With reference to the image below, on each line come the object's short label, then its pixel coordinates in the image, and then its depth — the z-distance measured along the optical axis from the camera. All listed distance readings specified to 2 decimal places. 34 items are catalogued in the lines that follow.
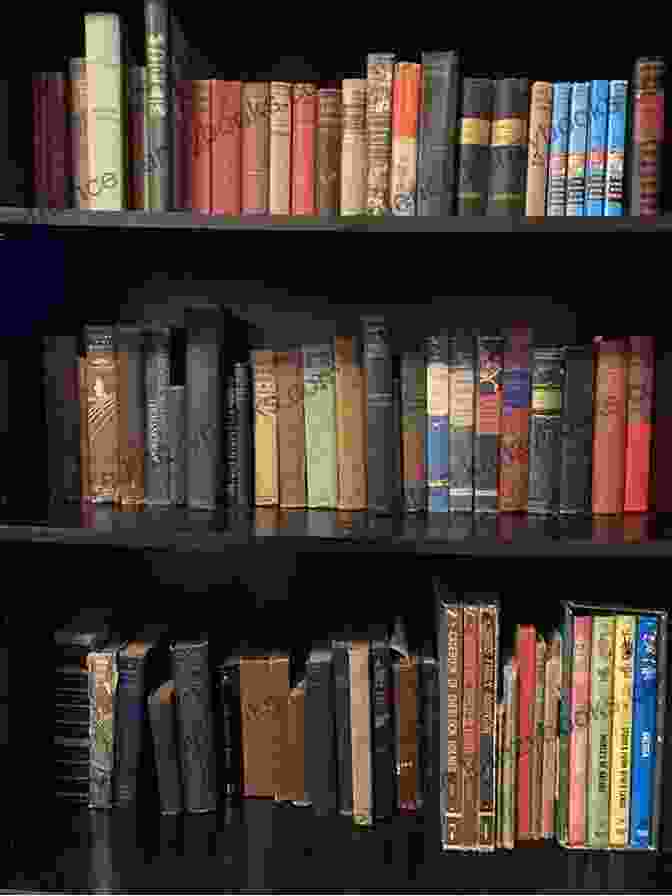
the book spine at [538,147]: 1.30
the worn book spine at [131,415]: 1.42
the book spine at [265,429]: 1.41
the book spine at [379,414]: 1.38
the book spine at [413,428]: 1.39
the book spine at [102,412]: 1.41
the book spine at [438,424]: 1.38
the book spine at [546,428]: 1.38
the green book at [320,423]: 1.41
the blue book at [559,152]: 1.29
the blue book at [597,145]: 1.28
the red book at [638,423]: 1.36
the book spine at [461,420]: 1.38
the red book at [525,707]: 1.36
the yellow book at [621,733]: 1.34
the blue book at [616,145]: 1.28
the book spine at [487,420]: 1.38
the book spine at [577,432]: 1.36
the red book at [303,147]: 1.33
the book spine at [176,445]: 1.42
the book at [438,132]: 1.28
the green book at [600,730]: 1.34
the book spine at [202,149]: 1.33
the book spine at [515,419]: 1.38
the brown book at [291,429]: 1.41
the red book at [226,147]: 1.33
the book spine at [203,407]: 1.39
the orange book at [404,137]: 1.29
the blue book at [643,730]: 1.33
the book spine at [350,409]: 1.40
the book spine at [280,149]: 1.33
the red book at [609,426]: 1.36
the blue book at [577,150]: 1.29
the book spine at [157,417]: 1.41
